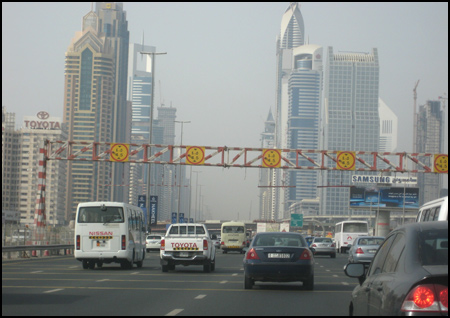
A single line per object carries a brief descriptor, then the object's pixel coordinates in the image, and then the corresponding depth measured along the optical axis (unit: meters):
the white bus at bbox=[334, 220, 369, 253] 73.75
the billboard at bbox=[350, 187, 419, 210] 115.69
